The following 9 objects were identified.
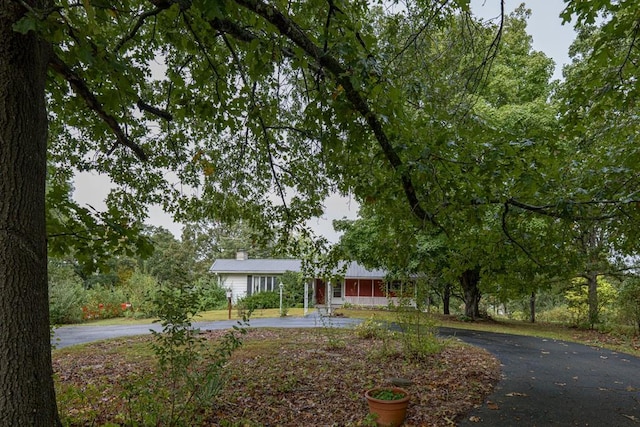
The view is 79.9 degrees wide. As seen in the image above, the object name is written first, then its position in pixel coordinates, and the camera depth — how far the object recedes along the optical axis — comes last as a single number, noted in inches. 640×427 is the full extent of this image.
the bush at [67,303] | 598.9
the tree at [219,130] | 87.4
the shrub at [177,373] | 142.3
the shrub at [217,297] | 858.1
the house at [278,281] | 991.6
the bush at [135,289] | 665.6
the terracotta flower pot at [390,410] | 168.7
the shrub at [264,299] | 802.8
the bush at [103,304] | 683.4
